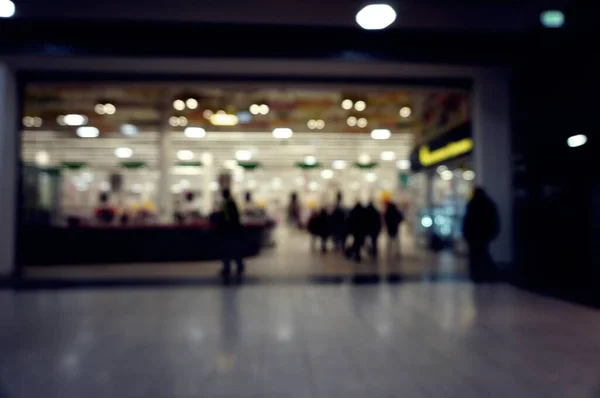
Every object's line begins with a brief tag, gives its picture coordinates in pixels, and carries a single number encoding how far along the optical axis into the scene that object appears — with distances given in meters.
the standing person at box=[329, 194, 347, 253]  12.12
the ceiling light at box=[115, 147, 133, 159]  20.05
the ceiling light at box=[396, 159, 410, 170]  23.99
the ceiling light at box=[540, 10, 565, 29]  6.24
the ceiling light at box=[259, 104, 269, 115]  13.36
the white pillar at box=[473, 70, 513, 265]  8.67
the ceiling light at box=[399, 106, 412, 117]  14.67
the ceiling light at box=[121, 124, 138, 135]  14.97
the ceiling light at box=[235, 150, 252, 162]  20.84
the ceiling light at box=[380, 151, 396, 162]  22.33
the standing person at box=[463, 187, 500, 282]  7.48
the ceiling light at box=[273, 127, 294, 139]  15.43
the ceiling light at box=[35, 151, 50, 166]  15.55
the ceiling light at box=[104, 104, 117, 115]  13.33
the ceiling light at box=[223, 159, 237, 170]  22.94
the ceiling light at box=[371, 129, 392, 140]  16.75
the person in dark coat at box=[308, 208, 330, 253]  12.65
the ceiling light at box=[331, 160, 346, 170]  23.70
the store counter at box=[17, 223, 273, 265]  10.33
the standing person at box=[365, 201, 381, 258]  10.53
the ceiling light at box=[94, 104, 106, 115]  13.24
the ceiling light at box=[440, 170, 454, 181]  12.50
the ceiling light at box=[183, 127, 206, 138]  15.80
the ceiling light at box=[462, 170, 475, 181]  11.00
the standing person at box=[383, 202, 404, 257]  11.34
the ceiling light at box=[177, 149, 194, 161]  20.62
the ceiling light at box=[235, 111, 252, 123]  13.55
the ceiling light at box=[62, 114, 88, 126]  13.64
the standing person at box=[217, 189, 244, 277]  8.14
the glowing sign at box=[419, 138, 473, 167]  9.81
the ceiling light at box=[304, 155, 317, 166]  22.12
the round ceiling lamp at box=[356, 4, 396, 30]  5.56
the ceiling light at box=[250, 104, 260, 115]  13.43
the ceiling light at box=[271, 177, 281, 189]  27.08
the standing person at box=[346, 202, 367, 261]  10.41
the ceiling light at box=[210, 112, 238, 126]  11.64
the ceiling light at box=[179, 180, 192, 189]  25.86
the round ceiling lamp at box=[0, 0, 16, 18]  5.47
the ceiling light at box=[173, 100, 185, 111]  13.06
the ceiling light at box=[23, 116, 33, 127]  15.02
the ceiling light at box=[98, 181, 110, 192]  23.28
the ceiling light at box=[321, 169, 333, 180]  25.30
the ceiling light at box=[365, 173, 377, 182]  26.17
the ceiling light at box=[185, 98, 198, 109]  12.73
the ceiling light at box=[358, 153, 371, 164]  22.26
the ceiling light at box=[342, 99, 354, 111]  12.45
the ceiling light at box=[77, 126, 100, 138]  16.31
